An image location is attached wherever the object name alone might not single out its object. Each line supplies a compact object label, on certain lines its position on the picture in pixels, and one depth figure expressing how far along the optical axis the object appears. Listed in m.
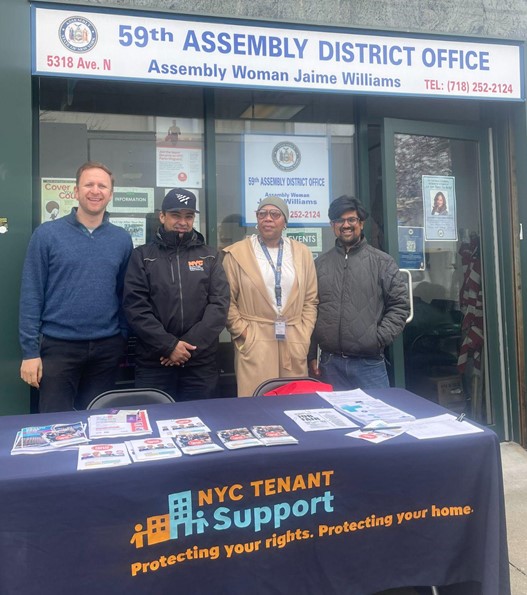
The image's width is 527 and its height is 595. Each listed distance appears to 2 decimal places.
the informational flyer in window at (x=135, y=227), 4.21
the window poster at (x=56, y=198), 4.02
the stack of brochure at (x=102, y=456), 1.89
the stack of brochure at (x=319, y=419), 2.33
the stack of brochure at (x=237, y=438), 2.08
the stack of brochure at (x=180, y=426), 2.25
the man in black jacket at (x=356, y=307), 3.72
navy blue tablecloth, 1.80
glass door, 4.68
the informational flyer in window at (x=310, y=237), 4.57
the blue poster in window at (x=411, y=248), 4.62
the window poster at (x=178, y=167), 4.32
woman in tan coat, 3.66
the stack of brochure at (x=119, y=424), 2.24
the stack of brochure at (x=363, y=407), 2.47
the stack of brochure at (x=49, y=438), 2.07
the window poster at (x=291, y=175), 4.49
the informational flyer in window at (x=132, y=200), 4.21
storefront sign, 3.78
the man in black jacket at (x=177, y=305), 3.30
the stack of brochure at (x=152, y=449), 1.96
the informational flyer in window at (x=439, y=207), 4.75
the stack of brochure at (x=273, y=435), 2.12
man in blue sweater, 3.29
